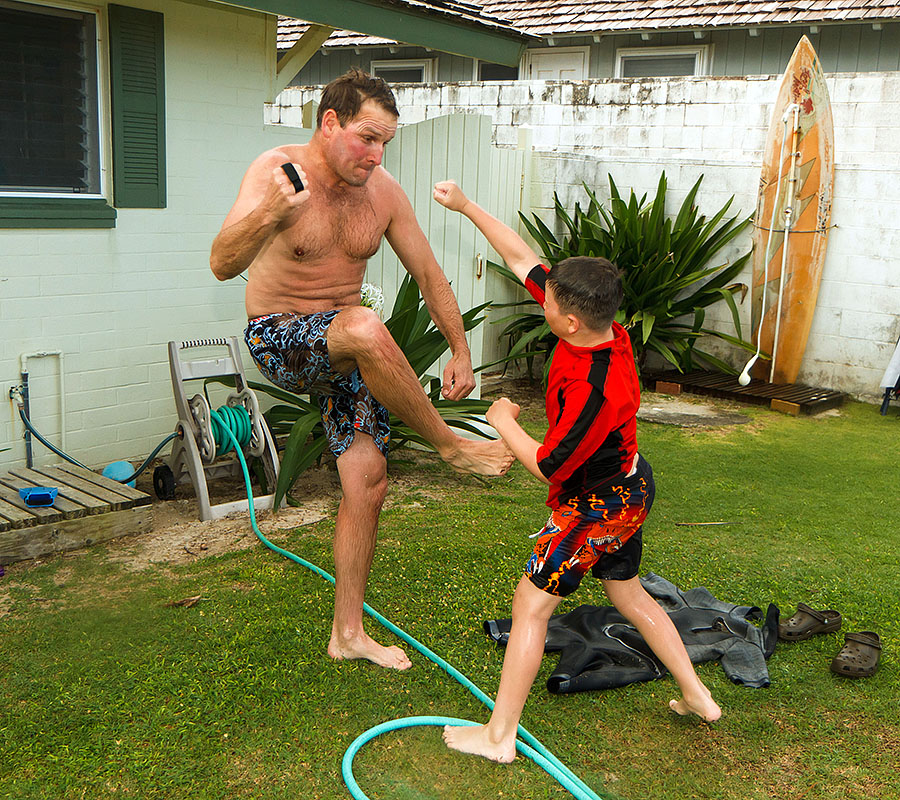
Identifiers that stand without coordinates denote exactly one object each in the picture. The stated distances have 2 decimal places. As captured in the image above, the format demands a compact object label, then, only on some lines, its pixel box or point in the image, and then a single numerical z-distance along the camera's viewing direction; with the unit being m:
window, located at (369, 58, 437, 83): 12.25
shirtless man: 2.90
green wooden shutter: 5.04
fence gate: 6.06
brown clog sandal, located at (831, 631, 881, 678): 3.12
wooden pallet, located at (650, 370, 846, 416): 7.45
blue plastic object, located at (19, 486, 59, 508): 4.20
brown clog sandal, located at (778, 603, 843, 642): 3.38
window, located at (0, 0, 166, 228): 4.80
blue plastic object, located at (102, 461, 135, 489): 4.93
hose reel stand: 4.57
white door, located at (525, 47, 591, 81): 11.52
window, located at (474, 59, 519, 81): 12.09
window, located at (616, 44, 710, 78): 10.91
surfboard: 7.65
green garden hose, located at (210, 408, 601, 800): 2.47
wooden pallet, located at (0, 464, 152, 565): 4.02
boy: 2.47
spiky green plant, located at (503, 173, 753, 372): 7.83
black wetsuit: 3.08
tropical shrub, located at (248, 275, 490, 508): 5.20
